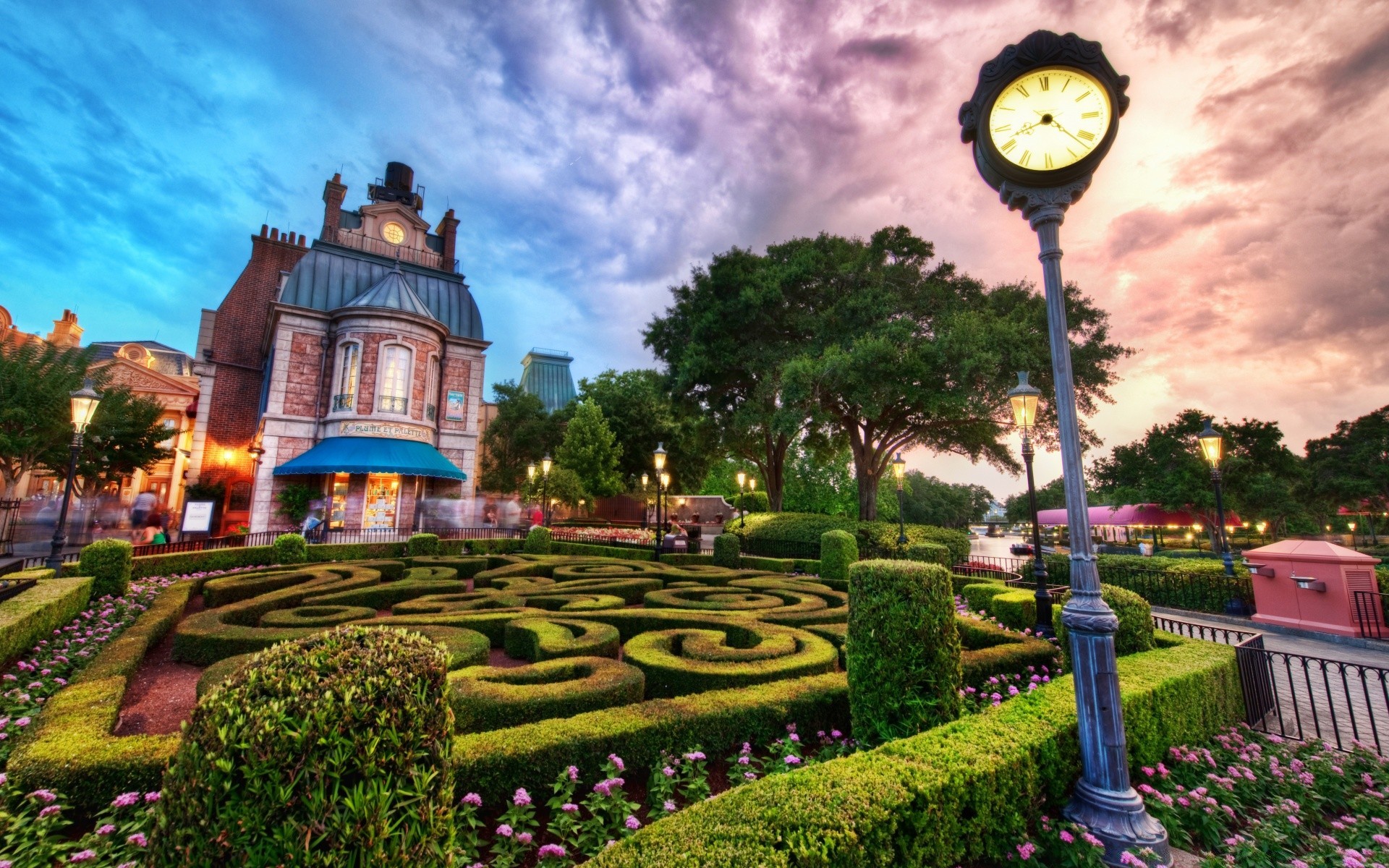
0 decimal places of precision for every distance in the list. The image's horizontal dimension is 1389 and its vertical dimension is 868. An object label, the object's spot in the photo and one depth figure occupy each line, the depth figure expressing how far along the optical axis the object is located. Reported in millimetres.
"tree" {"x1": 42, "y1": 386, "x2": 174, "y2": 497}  20062
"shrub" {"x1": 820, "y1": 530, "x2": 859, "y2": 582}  13398
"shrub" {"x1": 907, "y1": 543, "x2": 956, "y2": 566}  11977
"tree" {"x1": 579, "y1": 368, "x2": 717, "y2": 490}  36594
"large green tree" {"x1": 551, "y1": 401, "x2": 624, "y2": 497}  31453
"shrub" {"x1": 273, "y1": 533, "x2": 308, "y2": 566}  13758
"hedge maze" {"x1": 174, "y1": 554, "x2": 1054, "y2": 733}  4801
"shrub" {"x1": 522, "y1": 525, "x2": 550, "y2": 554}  17953
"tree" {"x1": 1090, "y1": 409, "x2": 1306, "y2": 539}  32312
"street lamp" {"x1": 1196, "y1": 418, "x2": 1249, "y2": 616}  11430
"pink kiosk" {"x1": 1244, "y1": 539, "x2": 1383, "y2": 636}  9164
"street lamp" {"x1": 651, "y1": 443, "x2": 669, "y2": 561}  16719
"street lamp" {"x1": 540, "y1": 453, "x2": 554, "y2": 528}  24719
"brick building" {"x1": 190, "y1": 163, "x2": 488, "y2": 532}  22234
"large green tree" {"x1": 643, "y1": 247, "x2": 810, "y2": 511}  22125
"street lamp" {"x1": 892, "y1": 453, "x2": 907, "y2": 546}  17708
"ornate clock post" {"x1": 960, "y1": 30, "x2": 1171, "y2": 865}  3330
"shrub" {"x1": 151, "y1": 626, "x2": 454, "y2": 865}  1668
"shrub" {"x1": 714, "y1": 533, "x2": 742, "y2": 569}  14955
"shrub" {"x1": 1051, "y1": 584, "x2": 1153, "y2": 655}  6062
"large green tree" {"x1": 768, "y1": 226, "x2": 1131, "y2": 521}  17719
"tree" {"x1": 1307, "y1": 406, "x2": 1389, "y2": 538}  35250
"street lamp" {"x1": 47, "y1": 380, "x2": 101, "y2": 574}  9688
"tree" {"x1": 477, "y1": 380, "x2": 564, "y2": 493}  36531
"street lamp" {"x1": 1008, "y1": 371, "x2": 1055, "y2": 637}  9219
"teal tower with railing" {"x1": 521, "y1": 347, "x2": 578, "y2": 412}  60375
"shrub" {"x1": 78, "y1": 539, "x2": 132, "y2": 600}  9453
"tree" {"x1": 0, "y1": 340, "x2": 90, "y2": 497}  16594
